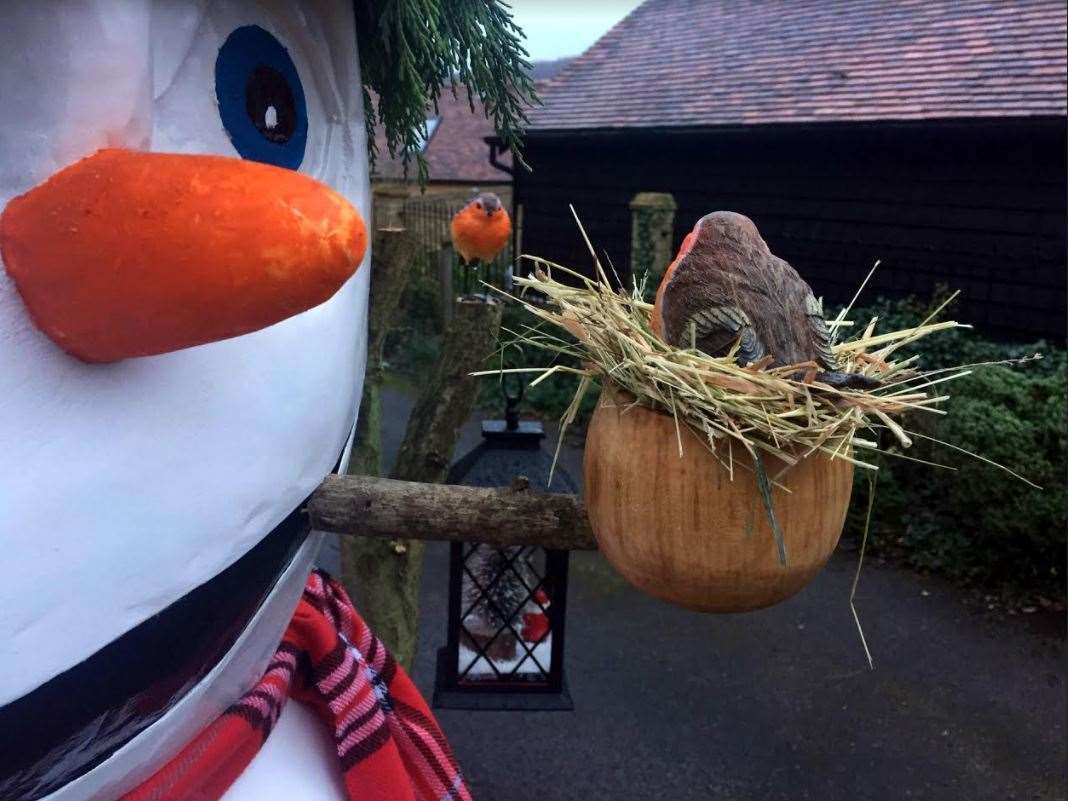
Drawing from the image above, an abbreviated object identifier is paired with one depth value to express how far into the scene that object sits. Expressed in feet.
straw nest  2.97
